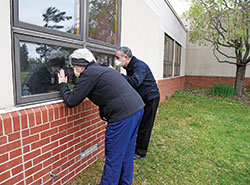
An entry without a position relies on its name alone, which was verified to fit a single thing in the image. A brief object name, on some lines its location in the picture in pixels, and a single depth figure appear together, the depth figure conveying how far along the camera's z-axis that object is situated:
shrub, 10.49
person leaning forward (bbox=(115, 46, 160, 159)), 3.00
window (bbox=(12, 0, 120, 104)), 1.83
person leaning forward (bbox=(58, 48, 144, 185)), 1.94
